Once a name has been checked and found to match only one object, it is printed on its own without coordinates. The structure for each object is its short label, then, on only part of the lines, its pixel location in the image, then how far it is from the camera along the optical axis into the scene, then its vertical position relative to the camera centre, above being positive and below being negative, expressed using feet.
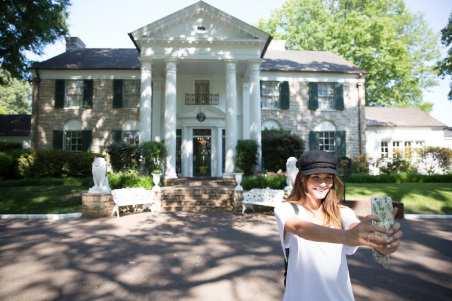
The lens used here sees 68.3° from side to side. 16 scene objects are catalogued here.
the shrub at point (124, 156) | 50.70 +1.54
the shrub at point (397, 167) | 66.95 -0.41
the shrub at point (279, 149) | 58.31 +2.92
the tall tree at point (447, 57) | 62.90 +21.00
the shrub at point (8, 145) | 75.04 +4.97
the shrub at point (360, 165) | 69.00 +0.03
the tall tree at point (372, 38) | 99.60 +41.28
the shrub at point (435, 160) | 71.10 +1.08
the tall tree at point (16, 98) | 193.35 +40.43
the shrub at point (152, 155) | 48.91 +1.63
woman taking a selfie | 5.95 -1.17
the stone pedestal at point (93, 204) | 36.04 -4.11
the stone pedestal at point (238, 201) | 40.08 -4.26
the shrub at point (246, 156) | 50.83 +1.47
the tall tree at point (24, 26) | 56.39 +24.49
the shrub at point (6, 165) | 55.77 +0.29
